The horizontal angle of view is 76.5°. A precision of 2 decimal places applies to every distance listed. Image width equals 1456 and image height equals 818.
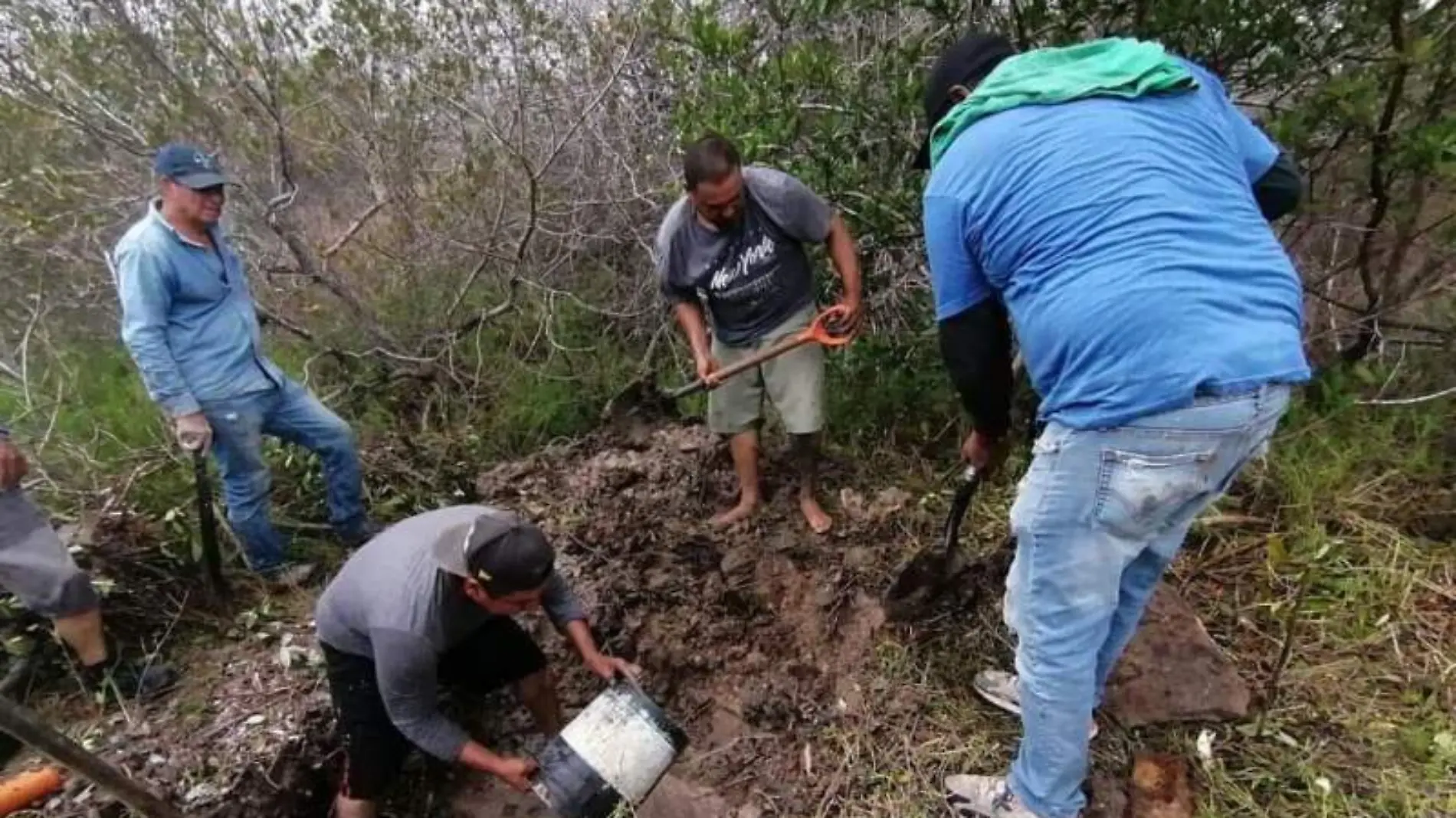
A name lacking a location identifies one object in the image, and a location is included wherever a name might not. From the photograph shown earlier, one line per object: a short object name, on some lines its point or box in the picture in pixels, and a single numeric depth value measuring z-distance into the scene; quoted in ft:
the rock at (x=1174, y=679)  8.34
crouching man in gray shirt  7.21
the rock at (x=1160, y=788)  7.75
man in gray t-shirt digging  10.05
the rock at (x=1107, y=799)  7.72
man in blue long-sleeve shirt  10.18
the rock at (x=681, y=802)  8.57
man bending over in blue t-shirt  5.55
